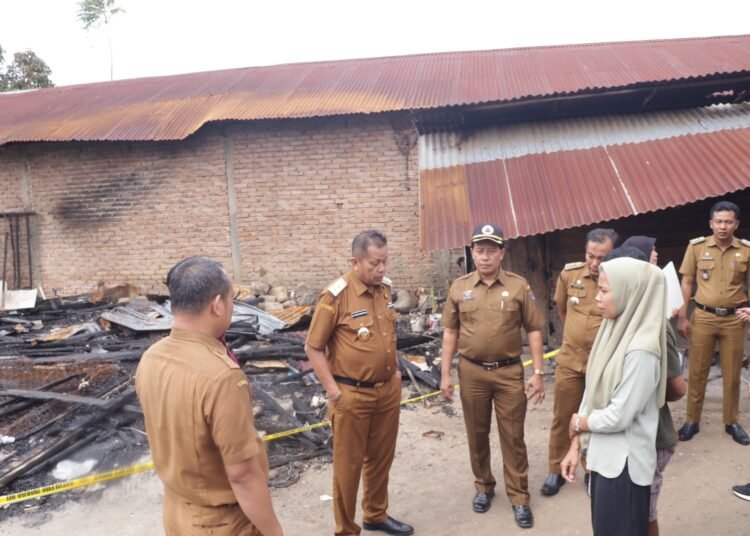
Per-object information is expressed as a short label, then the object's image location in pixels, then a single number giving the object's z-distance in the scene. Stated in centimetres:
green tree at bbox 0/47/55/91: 2127
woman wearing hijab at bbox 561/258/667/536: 217
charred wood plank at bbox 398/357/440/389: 606
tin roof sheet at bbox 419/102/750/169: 662
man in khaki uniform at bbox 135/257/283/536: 178
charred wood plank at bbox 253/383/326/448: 476
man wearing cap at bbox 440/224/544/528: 355
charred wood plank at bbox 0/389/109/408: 524
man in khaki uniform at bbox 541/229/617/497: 373
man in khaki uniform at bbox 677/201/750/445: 443
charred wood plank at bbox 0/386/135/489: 429
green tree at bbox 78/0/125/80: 2552
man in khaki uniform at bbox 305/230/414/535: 323
